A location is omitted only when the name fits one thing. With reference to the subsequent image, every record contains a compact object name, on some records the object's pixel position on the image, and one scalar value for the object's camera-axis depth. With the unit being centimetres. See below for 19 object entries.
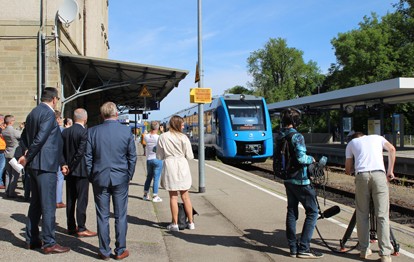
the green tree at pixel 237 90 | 9457
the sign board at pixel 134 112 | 2524
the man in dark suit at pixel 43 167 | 506
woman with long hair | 639
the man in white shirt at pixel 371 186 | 514
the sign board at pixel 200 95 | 992
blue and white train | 1839
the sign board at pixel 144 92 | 1759
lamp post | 1027
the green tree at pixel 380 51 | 4534
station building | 1355
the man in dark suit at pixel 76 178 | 603
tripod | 540
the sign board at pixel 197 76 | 1042
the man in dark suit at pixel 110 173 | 503
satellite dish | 1331
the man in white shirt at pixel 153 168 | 893
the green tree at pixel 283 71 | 7412
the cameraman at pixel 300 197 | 526
